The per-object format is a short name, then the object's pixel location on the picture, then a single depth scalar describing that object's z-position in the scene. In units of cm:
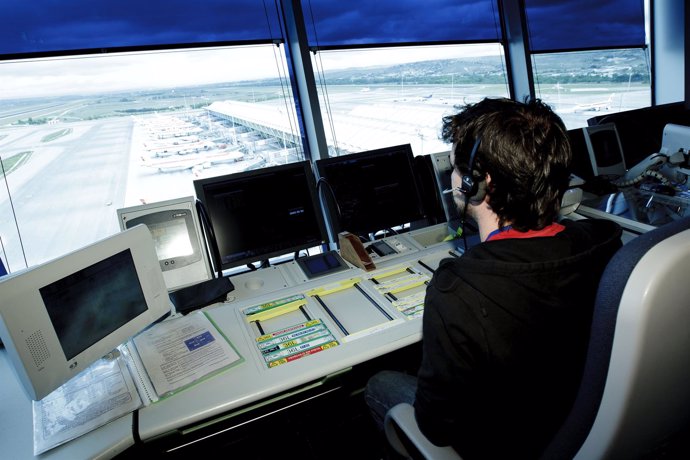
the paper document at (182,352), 131
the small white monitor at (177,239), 185
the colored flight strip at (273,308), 164
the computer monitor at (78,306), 115
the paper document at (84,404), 115
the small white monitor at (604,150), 282
